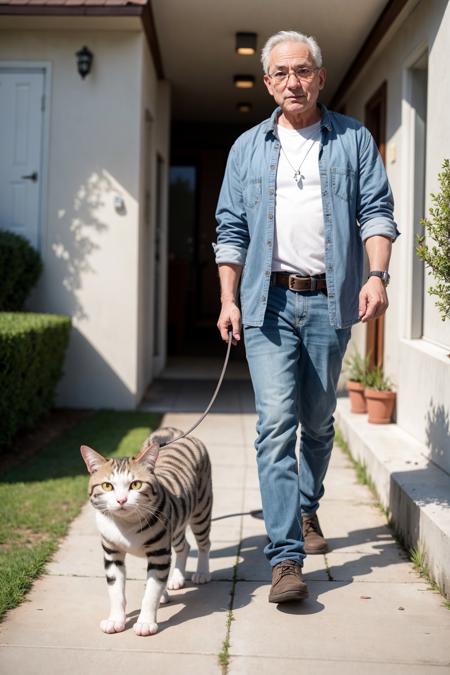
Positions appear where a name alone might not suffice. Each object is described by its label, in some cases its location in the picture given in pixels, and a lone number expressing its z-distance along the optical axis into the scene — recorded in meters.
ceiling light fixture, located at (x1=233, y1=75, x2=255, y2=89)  9.14
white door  7.29
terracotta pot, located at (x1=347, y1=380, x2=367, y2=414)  6.14
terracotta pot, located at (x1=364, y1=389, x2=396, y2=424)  5.68
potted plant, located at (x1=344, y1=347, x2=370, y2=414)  6.15
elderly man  3.23
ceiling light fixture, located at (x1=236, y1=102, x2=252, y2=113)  10.83
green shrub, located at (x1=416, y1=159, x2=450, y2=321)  3.63
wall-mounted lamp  7.11
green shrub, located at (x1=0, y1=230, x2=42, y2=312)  6.66
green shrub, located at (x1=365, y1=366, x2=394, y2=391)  5.85
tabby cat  2.80
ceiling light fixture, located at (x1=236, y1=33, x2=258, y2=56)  7.57
